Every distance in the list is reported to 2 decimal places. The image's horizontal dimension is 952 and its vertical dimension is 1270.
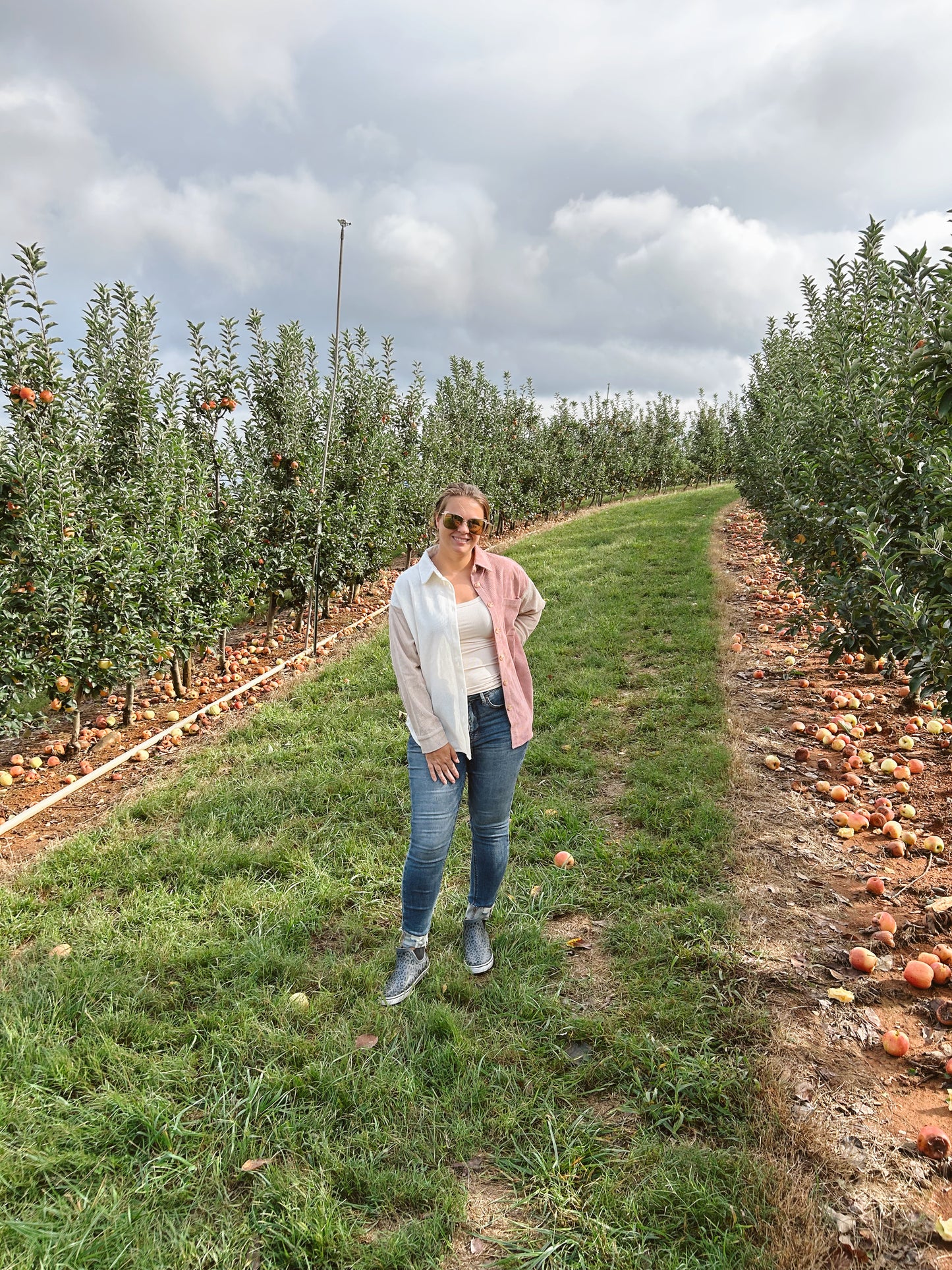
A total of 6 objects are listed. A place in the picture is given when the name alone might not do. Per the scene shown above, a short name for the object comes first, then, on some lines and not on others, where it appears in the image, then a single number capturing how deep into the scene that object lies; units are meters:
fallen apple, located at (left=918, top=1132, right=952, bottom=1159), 2.11
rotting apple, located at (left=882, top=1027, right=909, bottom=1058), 2.50
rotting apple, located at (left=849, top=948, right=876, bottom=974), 2.88
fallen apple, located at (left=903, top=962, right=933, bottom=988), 2.77
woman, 2.62
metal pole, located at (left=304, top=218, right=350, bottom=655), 7.94
